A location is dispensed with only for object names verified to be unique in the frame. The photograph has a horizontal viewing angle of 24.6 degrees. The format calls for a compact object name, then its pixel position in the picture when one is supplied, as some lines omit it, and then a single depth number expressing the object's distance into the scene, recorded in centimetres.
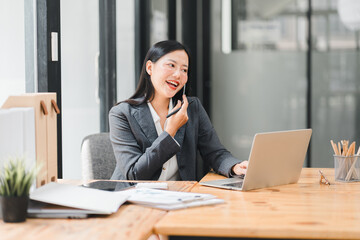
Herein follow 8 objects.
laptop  307
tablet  307
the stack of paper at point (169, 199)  277
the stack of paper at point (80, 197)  267
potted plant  257
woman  348
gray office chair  393
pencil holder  331
